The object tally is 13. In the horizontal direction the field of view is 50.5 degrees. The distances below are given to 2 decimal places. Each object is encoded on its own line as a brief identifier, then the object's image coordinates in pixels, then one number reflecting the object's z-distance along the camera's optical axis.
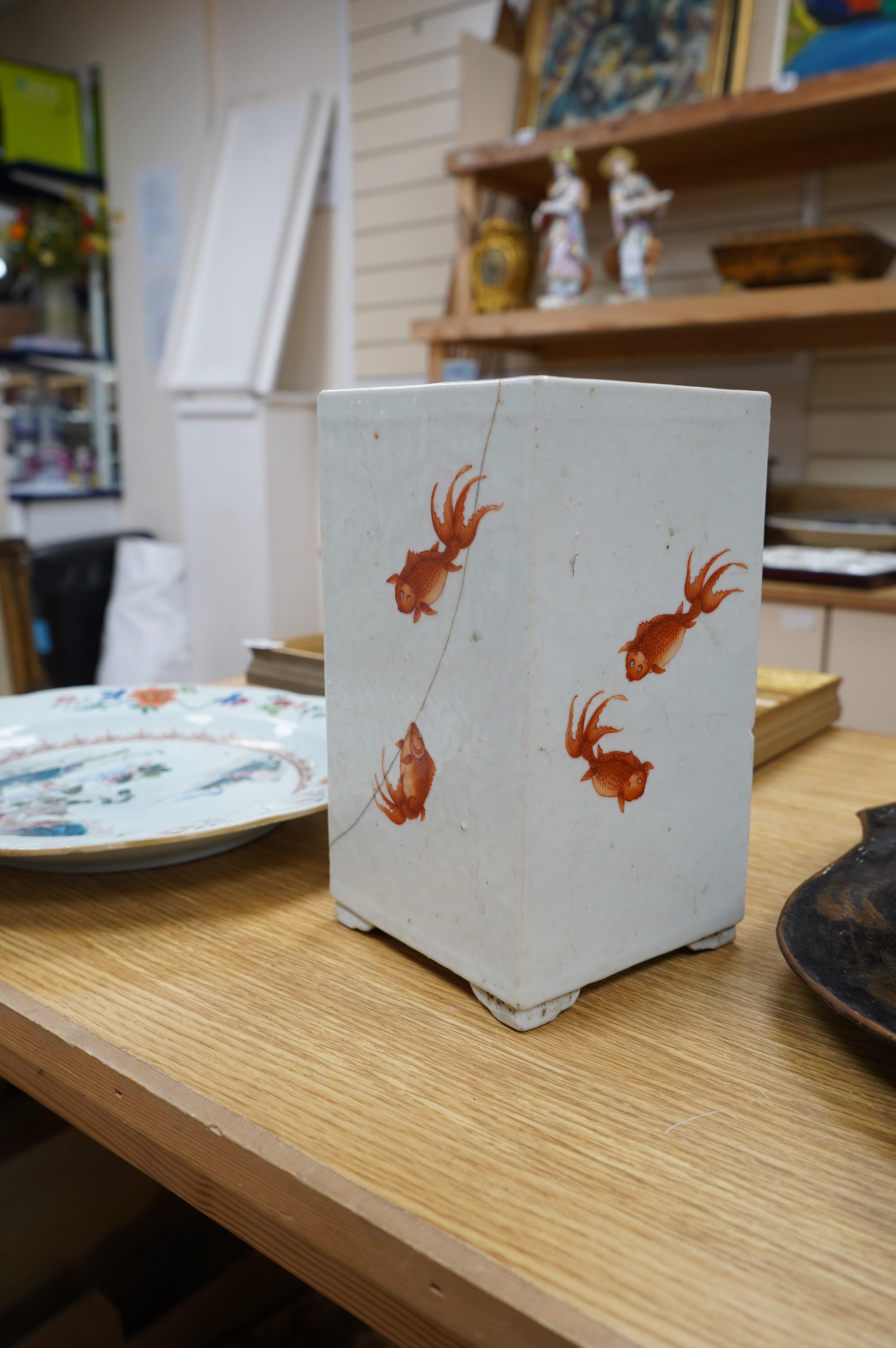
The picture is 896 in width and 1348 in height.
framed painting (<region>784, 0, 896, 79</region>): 1.90
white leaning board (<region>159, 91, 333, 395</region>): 2.81
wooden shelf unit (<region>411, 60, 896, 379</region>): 1.72
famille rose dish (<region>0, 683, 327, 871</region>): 0.50
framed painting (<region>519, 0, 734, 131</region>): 2.14
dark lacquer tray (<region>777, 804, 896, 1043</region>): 0.34
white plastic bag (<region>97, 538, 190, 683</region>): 3.23
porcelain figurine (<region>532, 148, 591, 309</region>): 2.07
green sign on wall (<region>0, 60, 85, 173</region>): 3.33
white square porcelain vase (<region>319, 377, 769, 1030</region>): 0.35
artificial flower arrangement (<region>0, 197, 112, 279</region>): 3.48
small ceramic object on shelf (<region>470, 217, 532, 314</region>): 2.20
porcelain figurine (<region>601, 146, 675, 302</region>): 1.98
